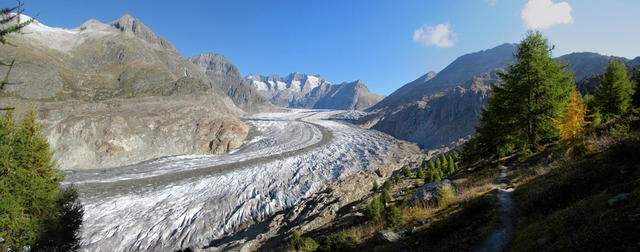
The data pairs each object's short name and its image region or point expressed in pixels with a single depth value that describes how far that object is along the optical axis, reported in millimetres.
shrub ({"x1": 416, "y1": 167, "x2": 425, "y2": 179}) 28288
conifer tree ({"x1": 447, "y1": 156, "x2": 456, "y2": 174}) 27052
